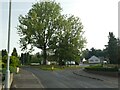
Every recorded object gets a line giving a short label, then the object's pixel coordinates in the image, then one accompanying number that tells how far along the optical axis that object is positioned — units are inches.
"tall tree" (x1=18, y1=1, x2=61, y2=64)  1073.8
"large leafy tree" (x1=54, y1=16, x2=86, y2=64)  1056.1
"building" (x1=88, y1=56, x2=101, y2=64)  1937.9
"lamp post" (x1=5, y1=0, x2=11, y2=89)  213.1
